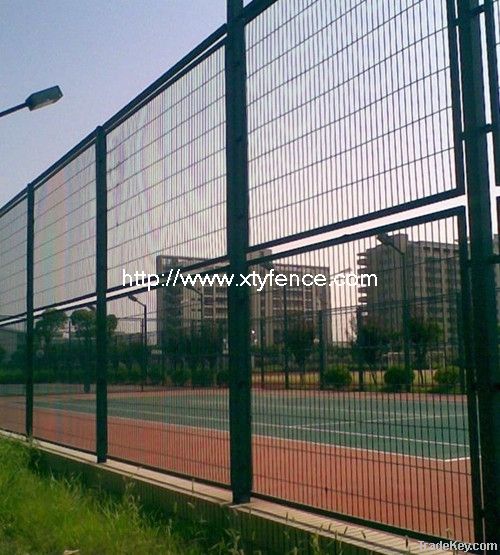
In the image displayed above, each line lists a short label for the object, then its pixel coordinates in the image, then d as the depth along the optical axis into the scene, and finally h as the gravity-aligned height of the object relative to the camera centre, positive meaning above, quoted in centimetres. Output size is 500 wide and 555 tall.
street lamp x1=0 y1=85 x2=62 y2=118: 1139 +356
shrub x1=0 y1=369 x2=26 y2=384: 1256 -7
